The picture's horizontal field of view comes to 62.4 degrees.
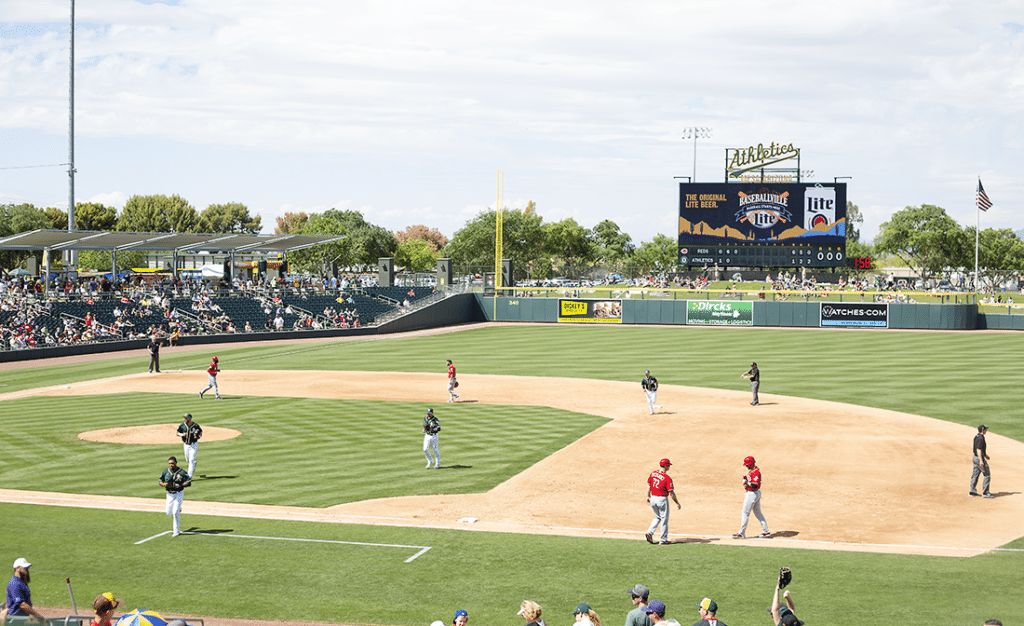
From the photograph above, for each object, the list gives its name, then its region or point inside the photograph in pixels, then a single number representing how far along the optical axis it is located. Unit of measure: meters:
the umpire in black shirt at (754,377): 32.79
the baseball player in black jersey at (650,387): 30.90
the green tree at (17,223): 104.94
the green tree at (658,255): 154.88
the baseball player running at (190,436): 20.67
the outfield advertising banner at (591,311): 72.56
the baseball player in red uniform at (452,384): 32.39
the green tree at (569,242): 135.00
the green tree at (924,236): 108.38
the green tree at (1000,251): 127.62
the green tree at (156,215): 137.75
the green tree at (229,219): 161.62
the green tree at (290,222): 177.50
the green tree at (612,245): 158.75
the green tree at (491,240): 118.75
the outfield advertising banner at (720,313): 69.25
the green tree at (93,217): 135.38
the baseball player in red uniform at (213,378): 32.78
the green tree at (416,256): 151.62
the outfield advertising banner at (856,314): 66.19
